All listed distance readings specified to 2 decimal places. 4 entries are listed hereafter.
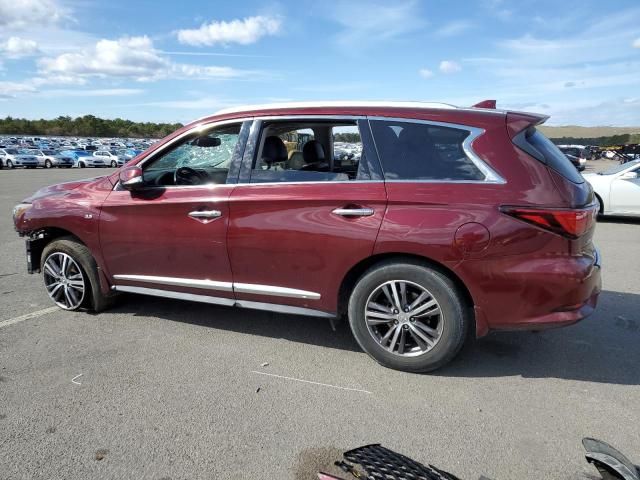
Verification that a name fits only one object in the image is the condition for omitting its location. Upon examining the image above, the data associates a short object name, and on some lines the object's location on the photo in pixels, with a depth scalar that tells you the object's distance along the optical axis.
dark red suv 3.12
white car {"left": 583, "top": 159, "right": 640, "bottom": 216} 10.56
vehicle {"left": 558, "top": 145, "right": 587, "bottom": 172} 34.59
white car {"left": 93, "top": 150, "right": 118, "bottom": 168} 44.42
